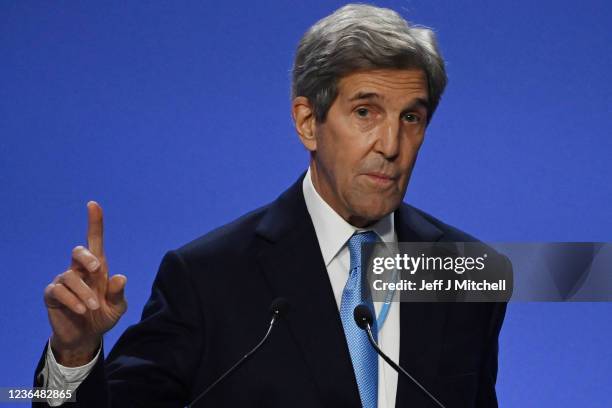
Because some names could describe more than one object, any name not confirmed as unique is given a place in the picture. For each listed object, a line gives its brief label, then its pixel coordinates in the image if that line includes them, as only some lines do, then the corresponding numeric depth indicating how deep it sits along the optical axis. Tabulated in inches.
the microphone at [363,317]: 289.6
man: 292.8
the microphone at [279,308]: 289.5
